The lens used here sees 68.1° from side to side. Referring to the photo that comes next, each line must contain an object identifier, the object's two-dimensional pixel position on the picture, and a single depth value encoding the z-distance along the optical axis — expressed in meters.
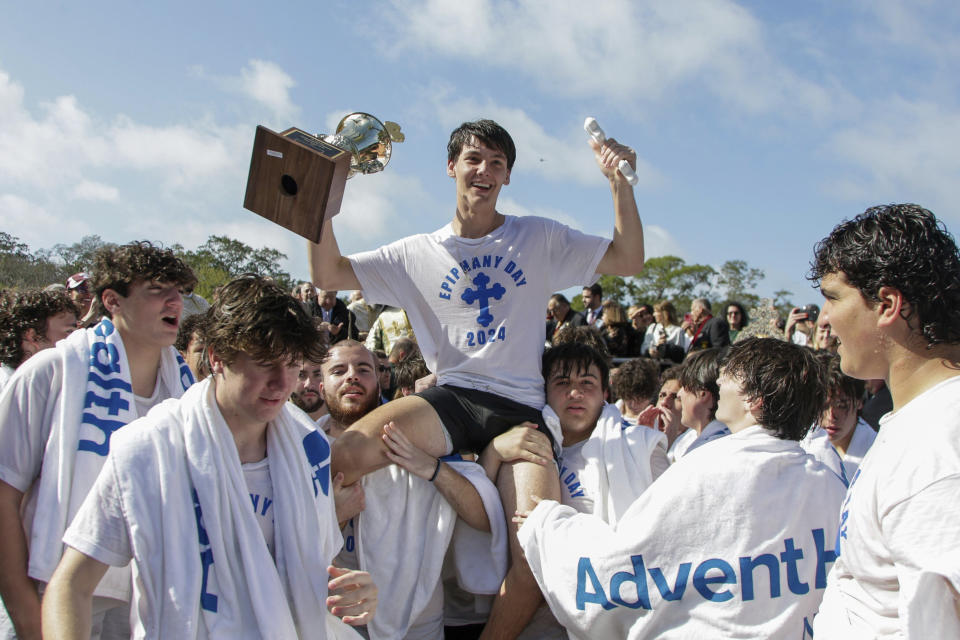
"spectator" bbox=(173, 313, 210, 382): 4.44
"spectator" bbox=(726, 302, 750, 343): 9.21
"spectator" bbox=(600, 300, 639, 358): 8.85
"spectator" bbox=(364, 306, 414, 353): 7.17
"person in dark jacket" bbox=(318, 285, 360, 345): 8.78
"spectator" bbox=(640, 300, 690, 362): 8.91
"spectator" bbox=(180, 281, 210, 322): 6.09
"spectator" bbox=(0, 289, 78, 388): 3.64
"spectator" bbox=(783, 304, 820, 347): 8.09
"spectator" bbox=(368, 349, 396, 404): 6.32
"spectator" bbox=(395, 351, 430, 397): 4.76
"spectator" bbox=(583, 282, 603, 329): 9.21
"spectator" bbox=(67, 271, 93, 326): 6.14
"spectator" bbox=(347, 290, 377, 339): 9.09
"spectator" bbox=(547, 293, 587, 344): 8.95
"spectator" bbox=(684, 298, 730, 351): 8.77
